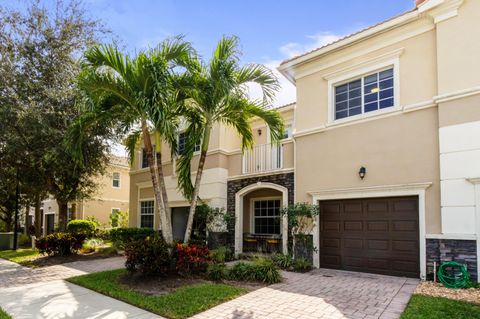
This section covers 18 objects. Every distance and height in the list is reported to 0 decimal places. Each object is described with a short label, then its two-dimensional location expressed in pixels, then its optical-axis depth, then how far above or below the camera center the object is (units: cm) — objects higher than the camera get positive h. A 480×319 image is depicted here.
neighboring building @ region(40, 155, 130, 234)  2838 -100
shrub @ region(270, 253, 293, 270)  1127 -224
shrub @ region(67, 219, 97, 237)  2098 -215
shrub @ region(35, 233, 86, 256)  1459 -221
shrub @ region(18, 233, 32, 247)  2288 -333
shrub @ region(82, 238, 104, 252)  1697 -267
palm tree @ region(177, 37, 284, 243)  978 +266
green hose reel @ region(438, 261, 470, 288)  835 -203
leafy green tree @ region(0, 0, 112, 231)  1365 +405
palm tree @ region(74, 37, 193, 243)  910 +273
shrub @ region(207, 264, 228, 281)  947 -221
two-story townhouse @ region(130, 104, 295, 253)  1357 +31
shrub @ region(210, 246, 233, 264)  1097 -215
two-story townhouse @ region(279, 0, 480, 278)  896 +147
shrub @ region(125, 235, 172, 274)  908 -170
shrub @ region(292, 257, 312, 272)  1101 -231
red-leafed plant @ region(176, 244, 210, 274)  932 -181
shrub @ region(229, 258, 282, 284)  916 -215
